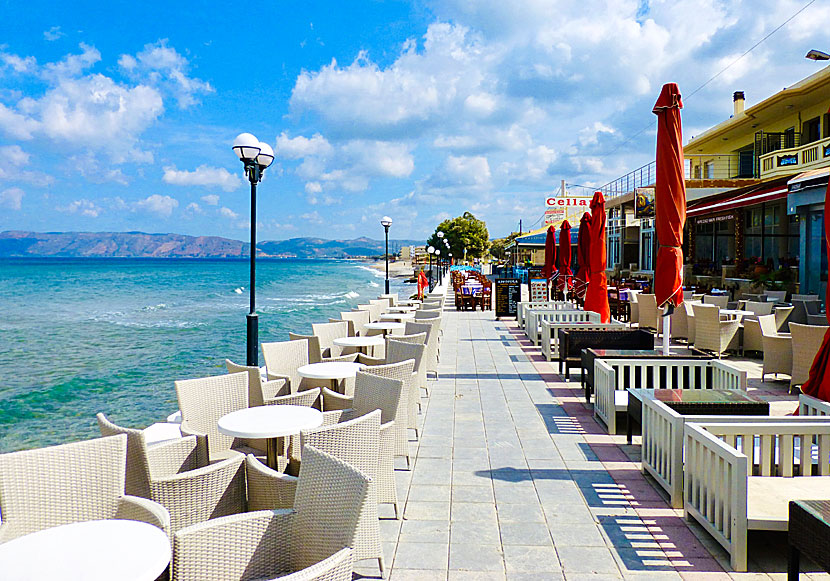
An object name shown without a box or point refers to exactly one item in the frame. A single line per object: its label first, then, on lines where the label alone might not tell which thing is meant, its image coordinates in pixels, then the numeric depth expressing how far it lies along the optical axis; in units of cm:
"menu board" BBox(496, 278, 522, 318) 1609
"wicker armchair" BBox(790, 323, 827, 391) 671
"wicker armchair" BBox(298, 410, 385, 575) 297
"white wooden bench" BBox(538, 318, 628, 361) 921
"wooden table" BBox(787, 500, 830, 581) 249
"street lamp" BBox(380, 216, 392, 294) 2061
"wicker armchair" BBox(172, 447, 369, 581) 225
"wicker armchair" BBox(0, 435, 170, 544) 263
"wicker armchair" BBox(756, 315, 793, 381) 741
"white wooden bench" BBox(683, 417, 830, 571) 307
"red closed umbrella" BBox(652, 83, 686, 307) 607
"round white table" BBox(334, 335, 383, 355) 756
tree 6481
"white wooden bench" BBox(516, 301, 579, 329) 1334
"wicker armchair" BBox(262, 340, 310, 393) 664
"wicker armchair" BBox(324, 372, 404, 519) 362
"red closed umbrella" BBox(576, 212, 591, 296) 1177
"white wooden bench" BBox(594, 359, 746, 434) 561
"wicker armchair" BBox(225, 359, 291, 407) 512
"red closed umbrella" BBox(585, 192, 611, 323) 993
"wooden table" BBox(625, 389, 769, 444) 441
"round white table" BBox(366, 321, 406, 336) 952
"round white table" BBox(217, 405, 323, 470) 380
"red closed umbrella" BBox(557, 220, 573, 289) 1523
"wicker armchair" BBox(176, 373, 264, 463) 444
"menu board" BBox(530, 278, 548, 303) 1720
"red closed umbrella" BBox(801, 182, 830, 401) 449
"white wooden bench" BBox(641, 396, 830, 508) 390
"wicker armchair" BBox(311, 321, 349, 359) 830
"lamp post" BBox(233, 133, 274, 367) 740
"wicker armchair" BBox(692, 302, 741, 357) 933
